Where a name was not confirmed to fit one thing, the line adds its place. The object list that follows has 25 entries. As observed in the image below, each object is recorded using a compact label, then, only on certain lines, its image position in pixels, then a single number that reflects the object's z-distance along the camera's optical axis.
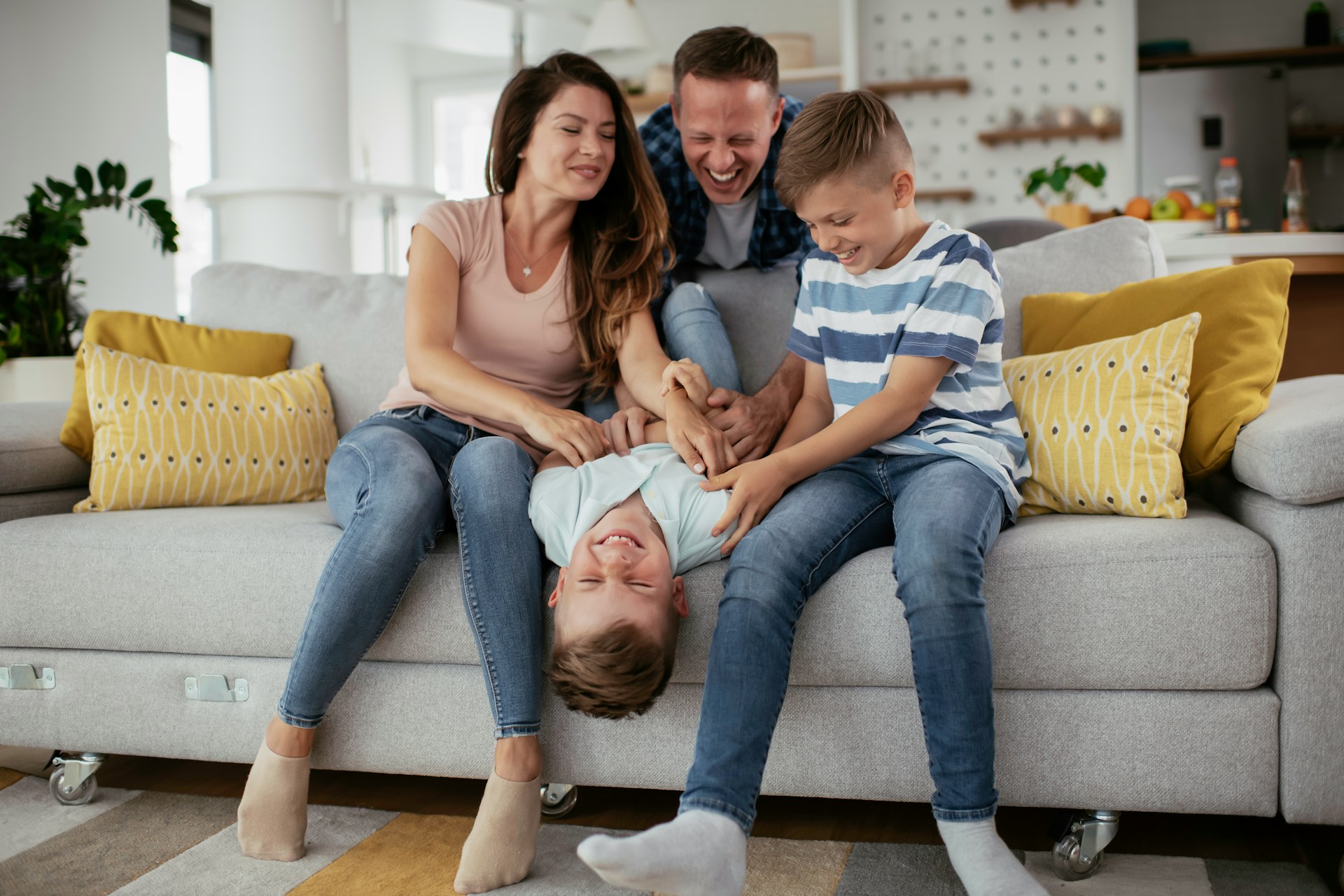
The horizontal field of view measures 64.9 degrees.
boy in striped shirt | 1.19
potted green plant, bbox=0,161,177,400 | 2.67
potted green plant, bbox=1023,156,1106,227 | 3.95
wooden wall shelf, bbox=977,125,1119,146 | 5.38
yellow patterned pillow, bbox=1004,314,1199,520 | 1.53
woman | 1.42
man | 1.79
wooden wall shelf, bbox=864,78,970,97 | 5.50
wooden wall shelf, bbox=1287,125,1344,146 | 5.84
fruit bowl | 3.92
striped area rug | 1.35
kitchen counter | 3.06
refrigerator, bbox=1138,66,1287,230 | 5.61
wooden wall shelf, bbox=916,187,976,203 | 5.58
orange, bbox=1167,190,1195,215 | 4.09
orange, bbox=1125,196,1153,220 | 4.01
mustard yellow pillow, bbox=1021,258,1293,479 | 1.54
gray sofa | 1.33
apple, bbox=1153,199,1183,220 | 4.01
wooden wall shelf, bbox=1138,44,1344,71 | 5.75
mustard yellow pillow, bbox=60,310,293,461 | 2.11
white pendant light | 4.91
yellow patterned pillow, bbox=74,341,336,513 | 1.90
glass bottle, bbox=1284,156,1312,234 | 3.62
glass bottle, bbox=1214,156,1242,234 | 3.71
